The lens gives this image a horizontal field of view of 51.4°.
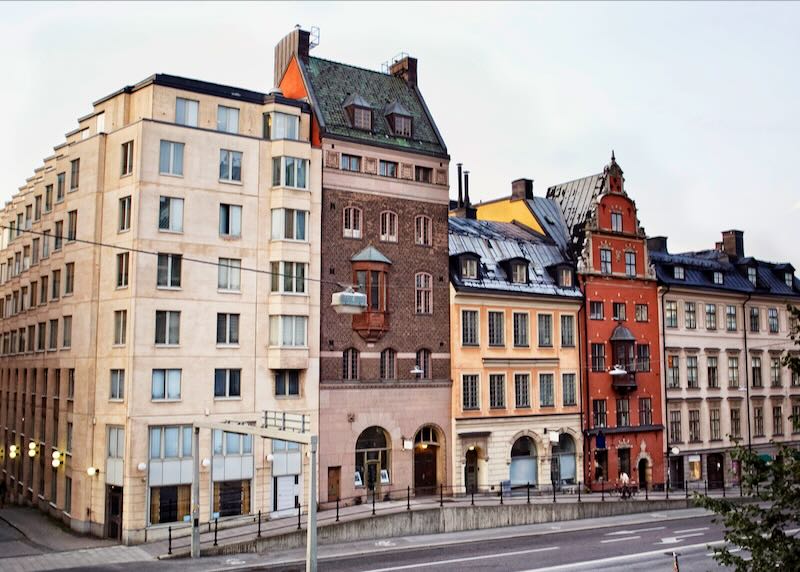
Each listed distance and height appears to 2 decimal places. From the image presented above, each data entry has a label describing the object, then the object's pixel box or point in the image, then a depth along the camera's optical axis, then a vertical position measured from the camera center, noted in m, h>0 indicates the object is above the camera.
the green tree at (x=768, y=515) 15.45 -2.75
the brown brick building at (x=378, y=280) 42.84 +4.82
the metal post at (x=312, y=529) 23.12 -4.42
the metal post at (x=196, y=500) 32.31 -5.03
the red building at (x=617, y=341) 52.22 +1.89
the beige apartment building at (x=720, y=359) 56.91 +0.76
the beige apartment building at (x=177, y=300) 37.50 +3.35
